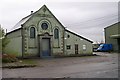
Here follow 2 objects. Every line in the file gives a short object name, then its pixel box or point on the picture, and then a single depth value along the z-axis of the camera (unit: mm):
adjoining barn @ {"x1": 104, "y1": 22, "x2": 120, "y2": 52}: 29141
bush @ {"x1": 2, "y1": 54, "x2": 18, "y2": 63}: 13038
